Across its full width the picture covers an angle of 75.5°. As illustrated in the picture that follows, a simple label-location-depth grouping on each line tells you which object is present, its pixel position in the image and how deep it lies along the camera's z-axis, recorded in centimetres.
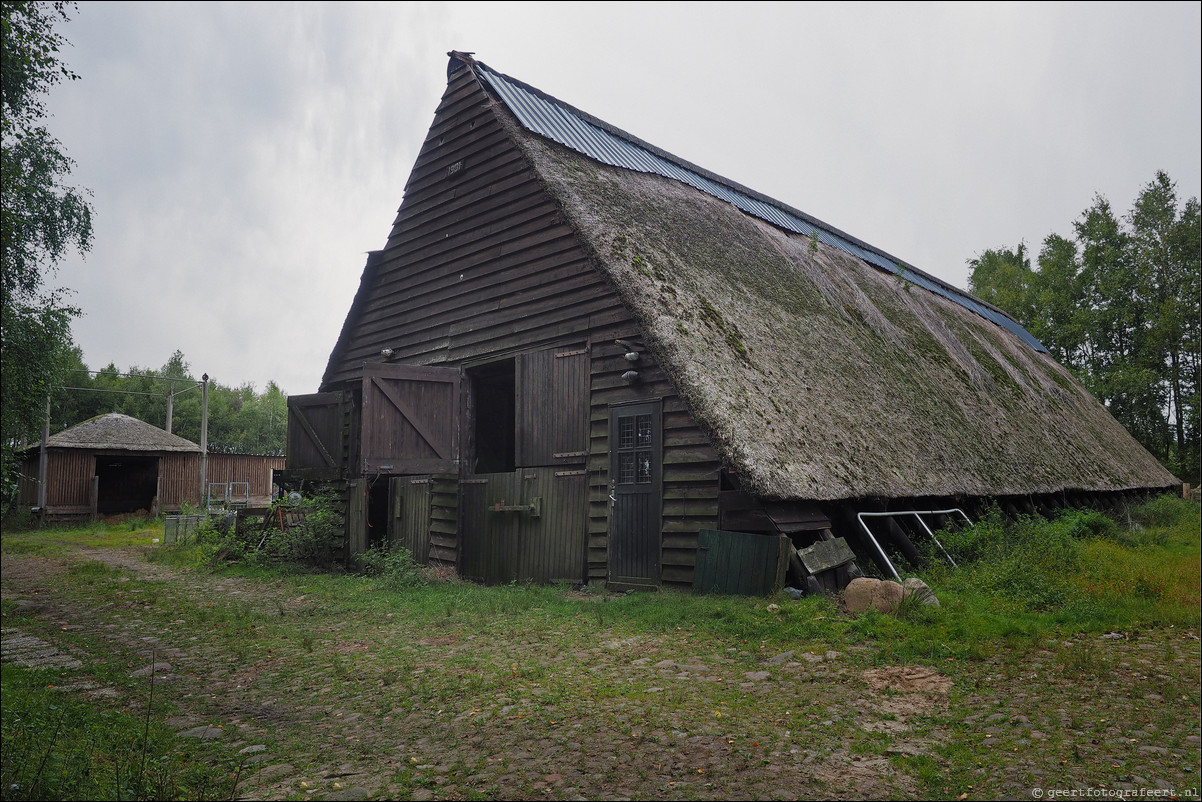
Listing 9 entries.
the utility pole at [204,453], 3019
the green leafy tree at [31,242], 1321
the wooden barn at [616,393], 1015
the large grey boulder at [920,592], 831
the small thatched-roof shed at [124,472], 2902
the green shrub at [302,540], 1415
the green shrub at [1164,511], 1650
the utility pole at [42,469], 2629
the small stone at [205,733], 514
